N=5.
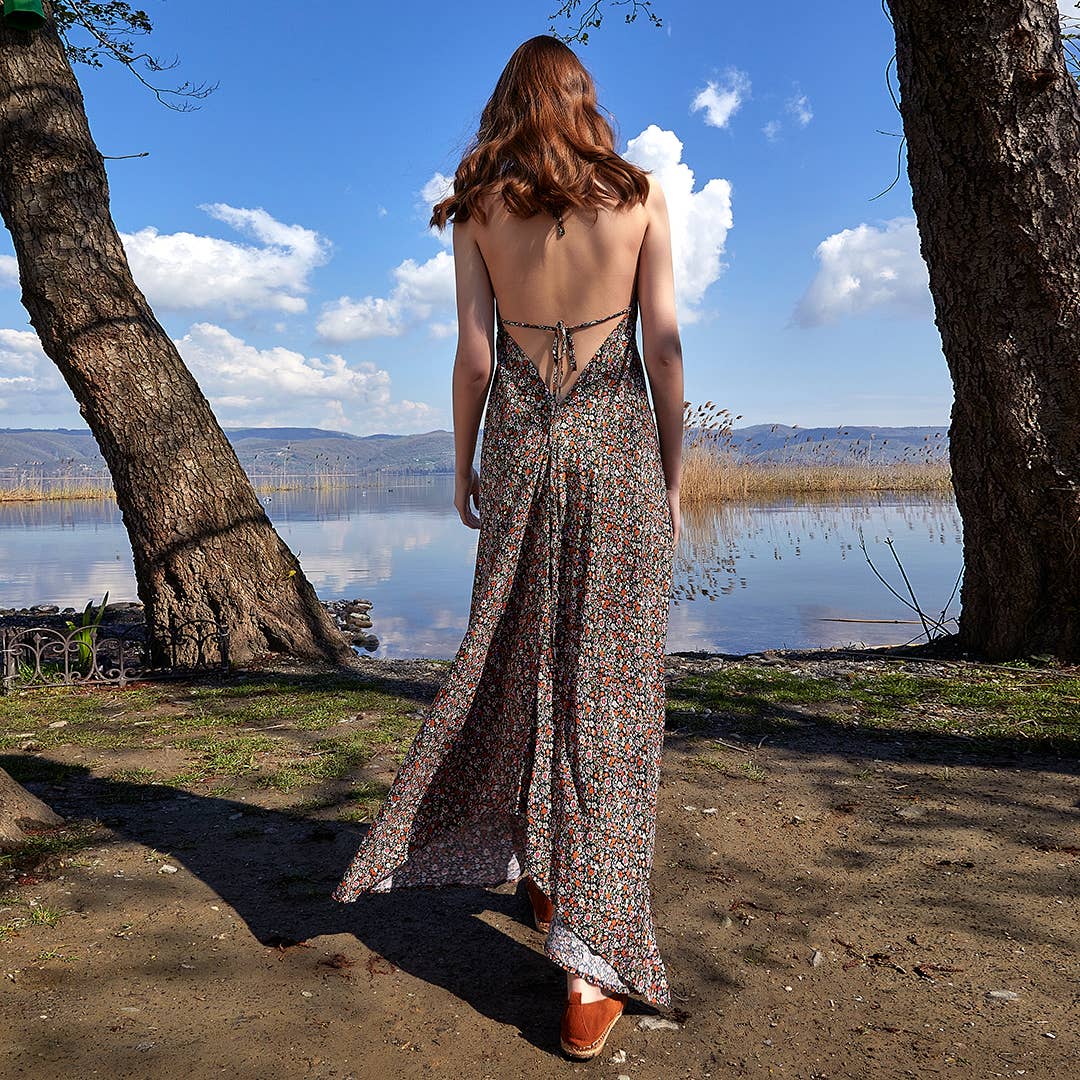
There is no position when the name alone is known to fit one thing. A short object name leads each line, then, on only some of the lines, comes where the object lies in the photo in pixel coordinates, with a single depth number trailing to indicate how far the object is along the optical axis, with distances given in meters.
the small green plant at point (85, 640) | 5.75
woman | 2.12
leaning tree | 5.62
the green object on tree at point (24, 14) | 5.52
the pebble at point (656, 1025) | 2.09
